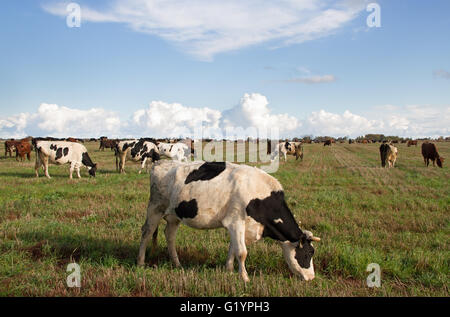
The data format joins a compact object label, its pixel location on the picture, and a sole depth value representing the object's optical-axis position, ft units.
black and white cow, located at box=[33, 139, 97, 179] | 65.67
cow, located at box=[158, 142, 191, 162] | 87.61
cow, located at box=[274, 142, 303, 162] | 118.42
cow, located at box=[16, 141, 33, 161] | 107.86
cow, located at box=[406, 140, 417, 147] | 248.15
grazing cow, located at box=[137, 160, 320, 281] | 17.90
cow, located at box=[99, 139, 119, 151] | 194.29
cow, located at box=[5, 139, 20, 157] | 123.95
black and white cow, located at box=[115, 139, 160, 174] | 77.36
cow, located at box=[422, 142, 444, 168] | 88.33
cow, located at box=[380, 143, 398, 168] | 87.97
